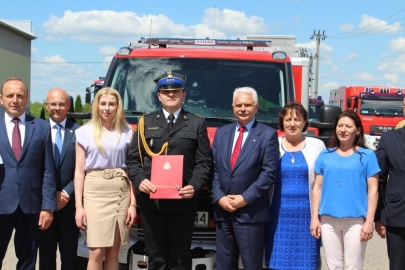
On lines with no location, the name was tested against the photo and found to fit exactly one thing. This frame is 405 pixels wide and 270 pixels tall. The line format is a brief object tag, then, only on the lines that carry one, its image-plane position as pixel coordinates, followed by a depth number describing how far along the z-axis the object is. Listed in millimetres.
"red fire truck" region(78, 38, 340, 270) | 6215
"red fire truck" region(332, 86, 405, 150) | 24016
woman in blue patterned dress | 5074
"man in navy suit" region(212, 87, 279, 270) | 4902
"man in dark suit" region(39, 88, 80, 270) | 5176
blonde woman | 4977
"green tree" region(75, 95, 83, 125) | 28766
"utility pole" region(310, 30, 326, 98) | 53250
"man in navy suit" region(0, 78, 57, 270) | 4762
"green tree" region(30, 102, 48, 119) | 36306
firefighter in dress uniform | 4871
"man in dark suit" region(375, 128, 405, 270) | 4750
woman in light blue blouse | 4820
